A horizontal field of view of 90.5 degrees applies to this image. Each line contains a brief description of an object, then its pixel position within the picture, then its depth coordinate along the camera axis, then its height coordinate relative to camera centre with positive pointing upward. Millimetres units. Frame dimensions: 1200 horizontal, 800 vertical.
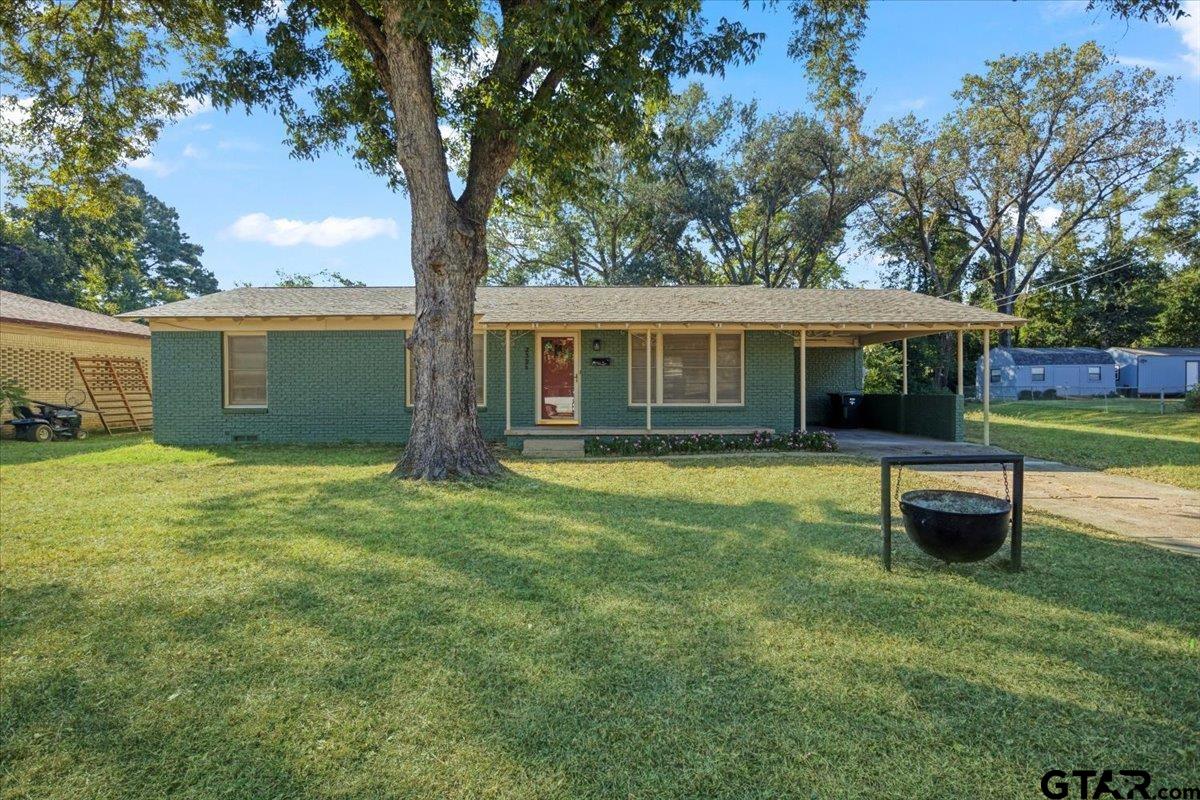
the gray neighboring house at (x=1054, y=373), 32438 +994
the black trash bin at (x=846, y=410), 15492 -487
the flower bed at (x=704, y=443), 11336 -1003
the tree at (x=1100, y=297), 34750 +5797
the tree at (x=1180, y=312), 34031 +4589
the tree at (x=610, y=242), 26953 +7415
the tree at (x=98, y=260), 18516 +6009
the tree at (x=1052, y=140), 25109 +11183
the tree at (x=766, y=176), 24672 +9262
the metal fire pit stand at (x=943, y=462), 4434 -789
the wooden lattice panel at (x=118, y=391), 15758 +43
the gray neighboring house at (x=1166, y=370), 31047 +1096
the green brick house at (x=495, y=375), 12414 +356
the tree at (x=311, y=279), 35478 +6830
